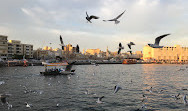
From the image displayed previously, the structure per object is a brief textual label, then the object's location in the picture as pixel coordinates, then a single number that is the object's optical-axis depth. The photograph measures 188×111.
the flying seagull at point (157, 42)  15.73
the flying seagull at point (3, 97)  13.94
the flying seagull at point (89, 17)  14.05
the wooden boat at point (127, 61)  192.12
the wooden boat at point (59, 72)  56.12
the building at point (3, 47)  130.88
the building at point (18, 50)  145.09
